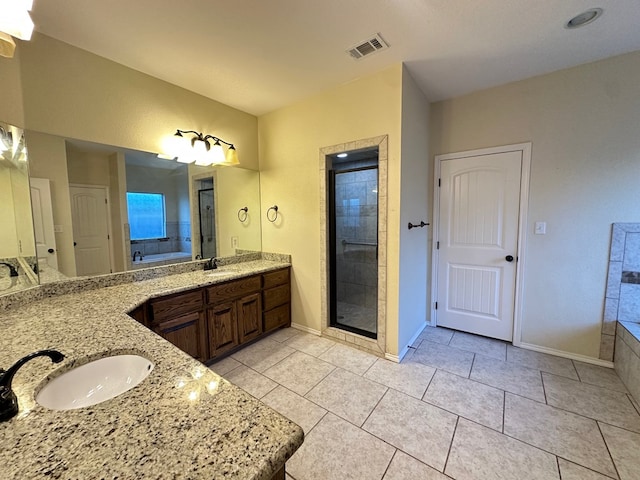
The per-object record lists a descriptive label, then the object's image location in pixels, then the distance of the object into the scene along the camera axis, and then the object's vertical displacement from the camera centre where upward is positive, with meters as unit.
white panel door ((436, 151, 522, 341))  2.73 -0.27
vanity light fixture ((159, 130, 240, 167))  2.55 +0.73
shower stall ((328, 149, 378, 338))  2.87 -0.25
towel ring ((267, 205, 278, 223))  3.29 +0.07
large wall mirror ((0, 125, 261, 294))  1.91 +0.12
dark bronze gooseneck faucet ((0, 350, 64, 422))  0.73 -0.49
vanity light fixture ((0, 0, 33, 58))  0.93 +0.73
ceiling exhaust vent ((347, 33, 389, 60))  1.96 +1.33
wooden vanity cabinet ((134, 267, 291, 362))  2.08 -0.85
